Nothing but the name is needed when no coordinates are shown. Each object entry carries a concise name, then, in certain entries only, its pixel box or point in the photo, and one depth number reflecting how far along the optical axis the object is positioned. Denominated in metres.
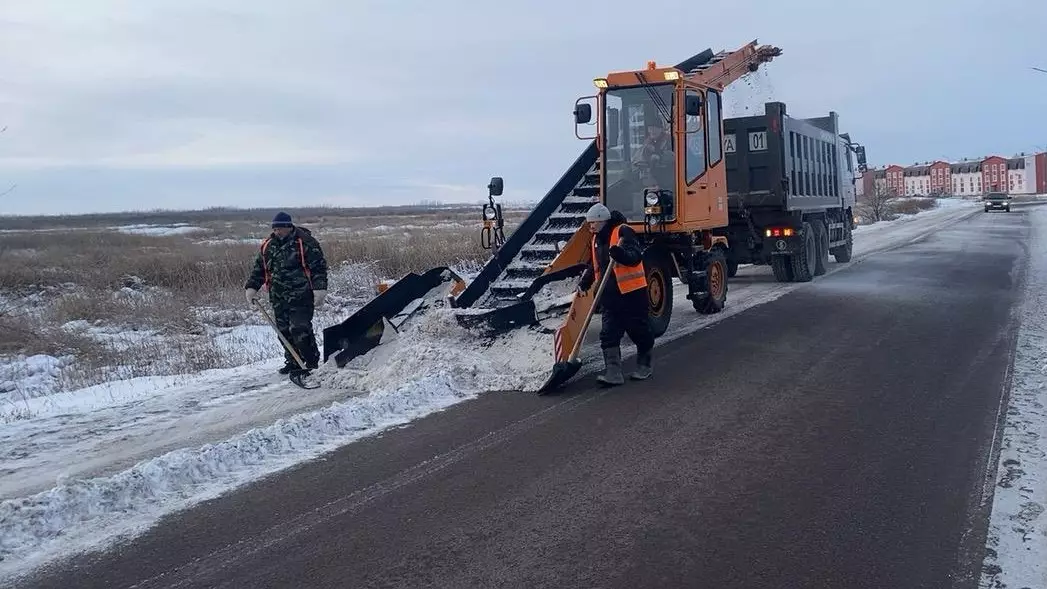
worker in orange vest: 8.06
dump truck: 15.39
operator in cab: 10.79
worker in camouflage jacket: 8.82
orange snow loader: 9.12
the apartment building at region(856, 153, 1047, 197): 128.00
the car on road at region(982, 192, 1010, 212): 53.91
